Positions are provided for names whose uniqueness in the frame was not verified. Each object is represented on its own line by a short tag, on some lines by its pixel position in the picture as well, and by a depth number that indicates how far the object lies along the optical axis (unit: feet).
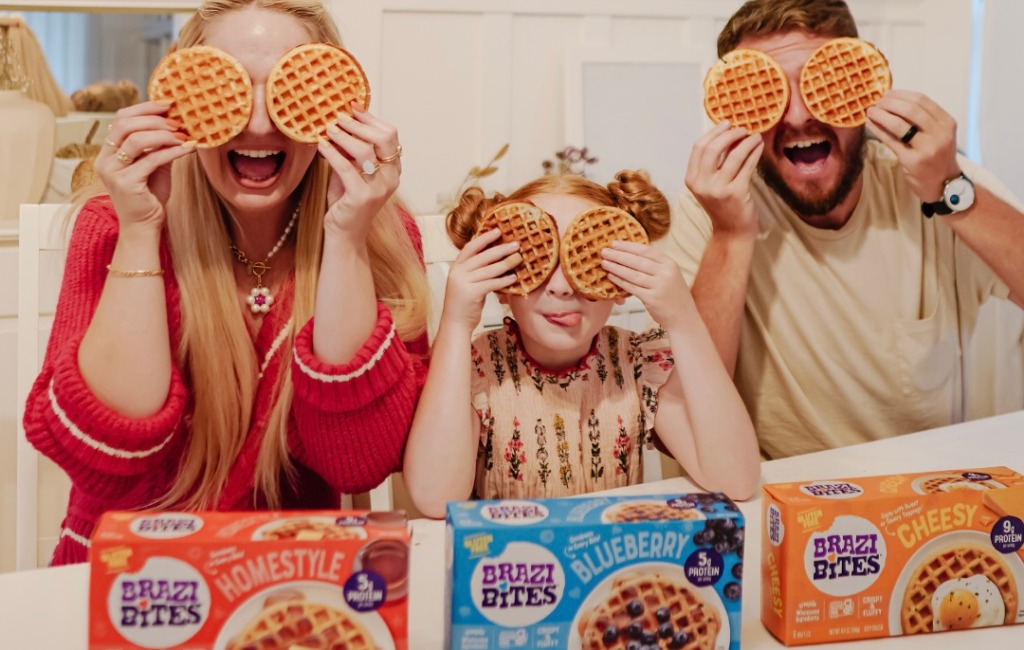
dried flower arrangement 9.64
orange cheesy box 3.13
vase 8.20
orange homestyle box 2.61
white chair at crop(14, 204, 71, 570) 5.23
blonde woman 4.17
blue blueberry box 2.79
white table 3.19
